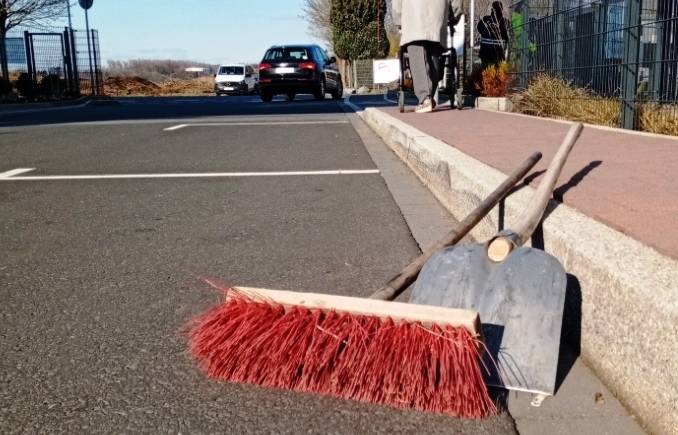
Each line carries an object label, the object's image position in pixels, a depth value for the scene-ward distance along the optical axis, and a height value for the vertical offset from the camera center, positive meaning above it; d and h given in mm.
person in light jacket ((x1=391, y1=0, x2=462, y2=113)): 9281 +500
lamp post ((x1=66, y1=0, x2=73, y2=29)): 25884 +2951
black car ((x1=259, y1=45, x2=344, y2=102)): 19859 +180
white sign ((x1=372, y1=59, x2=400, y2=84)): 19744 +161
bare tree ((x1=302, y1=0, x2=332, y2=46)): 47094 +4081
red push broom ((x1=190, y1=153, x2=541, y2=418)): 1630 -664
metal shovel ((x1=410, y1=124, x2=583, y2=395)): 1775 -604
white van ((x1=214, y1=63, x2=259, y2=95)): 36000 -15
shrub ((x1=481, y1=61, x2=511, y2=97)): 10406 -111
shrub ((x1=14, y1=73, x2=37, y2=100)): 21109 -31
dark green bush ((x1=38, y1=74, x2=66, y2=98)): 21766 -77
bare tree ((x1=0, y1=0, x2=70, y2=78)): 30730 +3311
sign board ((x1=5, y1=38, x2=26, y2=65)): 21312 +1048
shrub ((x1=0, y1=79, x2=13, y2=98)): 20578 -74
